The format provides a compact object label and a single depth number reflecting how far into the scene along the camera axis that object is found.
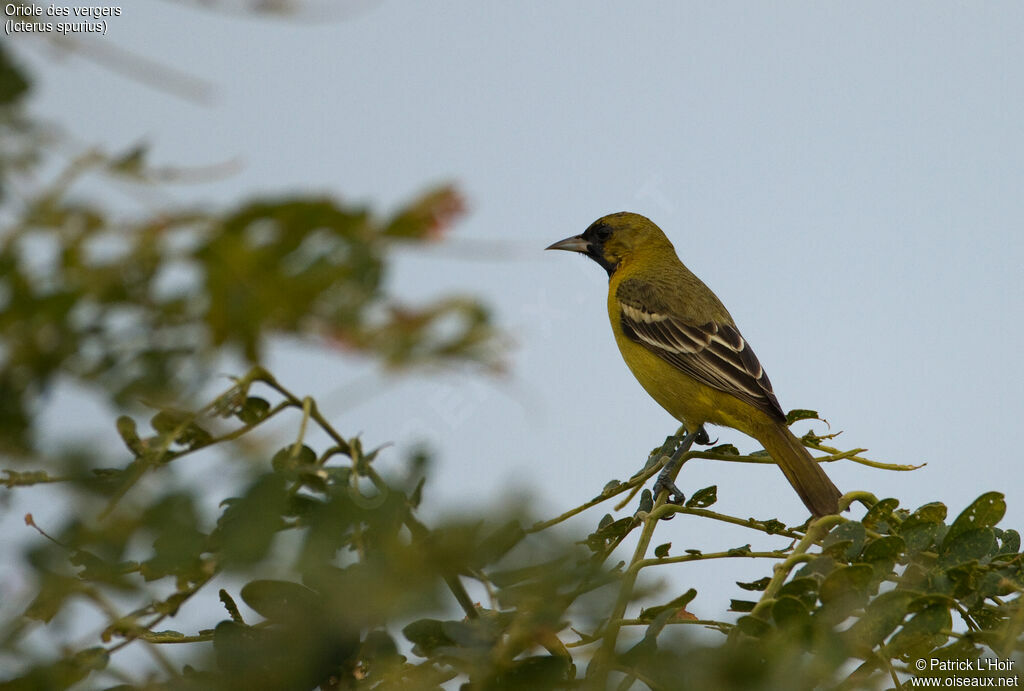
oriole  9.45
